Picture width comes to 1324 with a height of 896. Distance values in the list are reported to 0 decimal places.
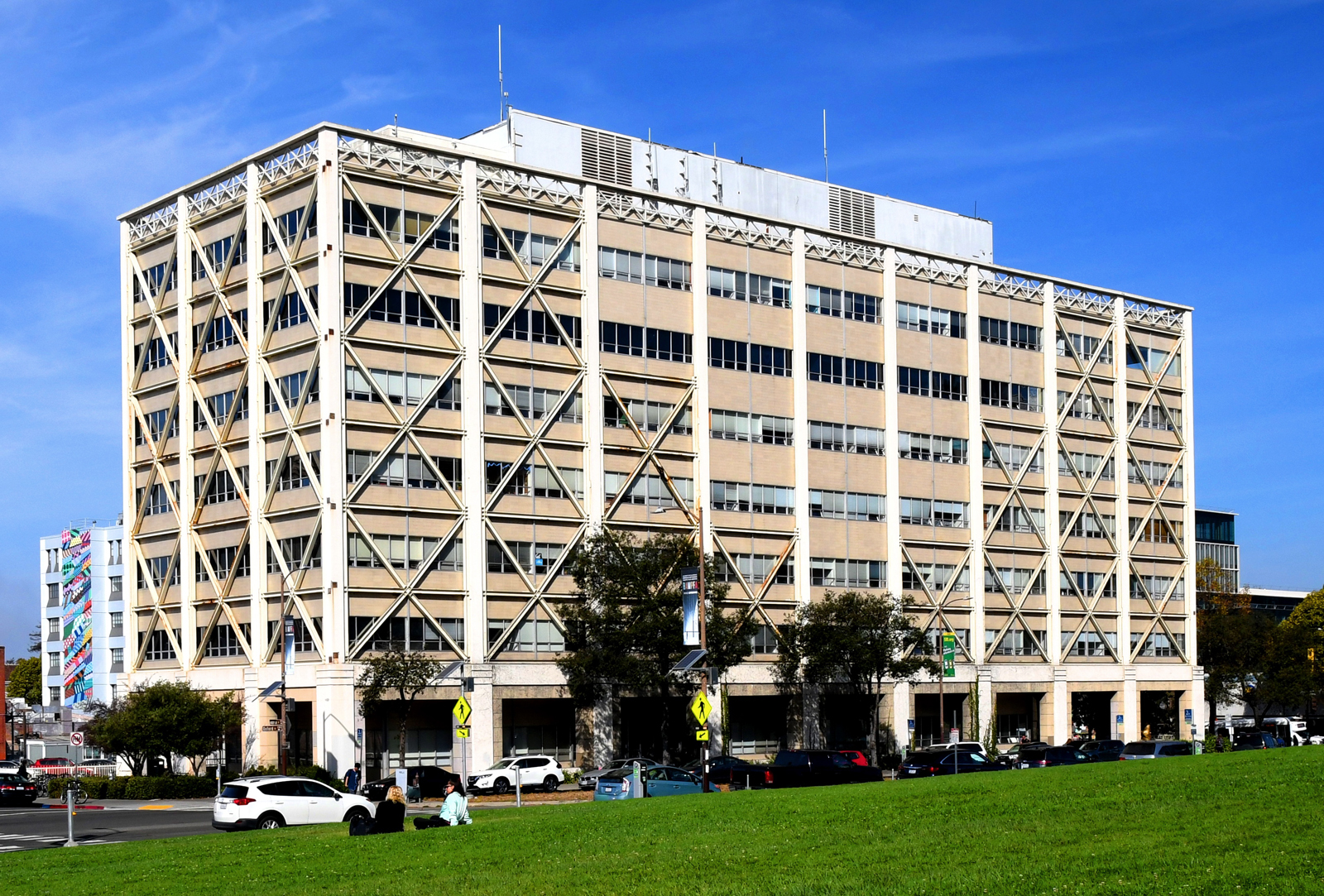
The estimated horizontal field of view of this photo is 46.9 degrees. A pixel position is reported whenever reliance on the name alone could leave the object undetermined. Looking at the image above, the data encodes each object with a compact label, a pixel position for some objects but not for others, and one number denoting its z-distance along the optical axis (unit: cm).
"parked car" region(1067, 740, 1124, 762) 6811
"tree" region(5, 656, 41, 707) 18512
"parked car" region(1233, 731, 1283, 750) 7481
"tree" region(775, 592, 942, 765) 8475
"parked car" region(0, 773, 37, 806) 6900
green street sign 8188
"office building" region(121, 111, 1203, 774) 7569
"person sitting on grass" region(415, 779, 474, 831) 3481
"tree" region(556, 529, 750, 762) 7588
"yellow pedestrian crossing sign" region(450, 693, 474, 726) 5478
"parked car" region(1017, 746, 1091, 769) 6625
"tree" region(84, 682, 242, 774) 7344
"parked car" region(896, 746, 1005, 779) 6486
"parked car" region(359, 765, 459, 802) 6336
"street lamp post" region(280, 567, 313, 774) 7068
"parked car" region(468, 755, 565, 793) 6631
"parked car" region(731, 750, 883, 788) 5866
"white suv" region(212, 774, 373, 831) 4381
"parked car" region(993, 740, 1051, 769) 7025
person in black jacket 3388
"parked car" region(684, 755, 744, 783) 5931
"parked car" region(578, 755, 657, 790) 6325
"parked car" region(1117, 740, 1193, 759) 6662
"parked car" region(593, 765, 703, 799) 5288
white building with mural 13025
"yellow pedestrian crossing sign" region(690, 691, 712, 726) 5350
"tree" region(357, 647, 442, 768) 7088
